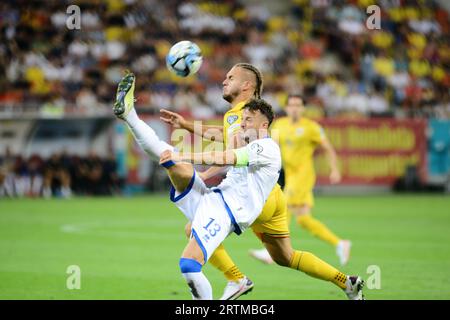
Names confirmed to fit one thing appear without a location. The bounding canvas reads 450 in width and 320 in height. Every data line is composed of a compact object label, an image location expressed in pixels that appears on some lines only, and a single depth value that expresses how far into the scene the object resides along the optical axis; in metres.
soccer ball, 16.36
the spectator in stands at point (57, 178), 49.47
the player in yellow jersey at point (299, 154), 25.94
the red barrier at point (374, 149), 53.75
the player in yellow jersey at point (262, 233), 16.52
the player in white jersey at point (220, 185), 14.19
